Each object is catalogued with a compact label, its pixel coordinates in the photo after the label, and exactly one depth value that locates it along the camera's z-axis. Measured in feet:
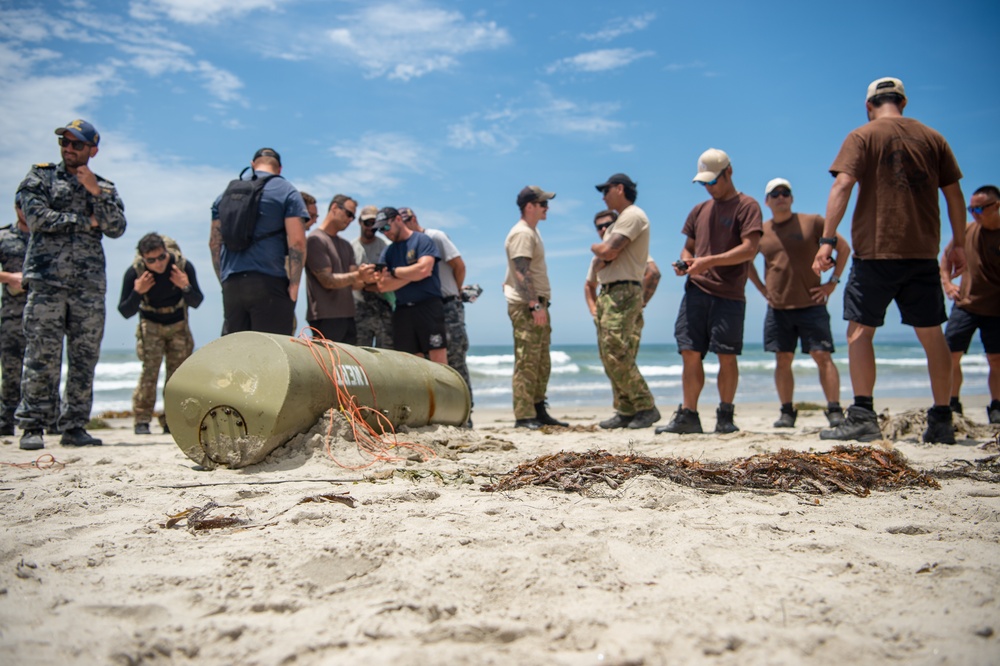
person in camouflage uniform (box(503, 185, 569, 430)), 20.40
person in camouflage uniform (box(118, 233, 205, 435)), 21.01
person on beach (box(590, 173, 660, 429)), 19.16
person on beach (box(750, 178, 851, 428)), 19.66
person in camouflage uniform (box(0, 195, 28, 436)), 18.76
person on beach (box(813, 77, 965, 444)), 14.30
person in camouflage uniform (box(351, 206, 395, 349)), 21.79
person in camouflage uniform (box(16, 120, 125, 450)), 15.88
